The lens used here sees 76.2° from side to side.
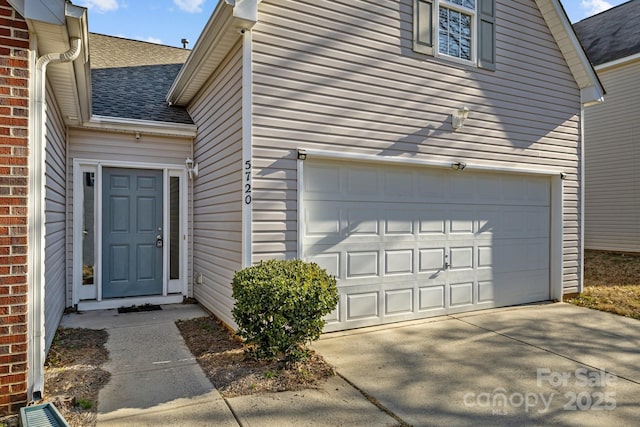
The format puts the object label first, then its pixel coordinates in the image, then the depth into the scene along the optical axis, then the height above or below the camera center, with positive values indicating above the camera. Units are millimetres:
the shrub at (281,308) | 3586 -859
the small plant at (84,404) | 3071 -1469
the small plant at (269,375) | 3600 -1453
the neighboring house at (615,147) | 10789 +1828
